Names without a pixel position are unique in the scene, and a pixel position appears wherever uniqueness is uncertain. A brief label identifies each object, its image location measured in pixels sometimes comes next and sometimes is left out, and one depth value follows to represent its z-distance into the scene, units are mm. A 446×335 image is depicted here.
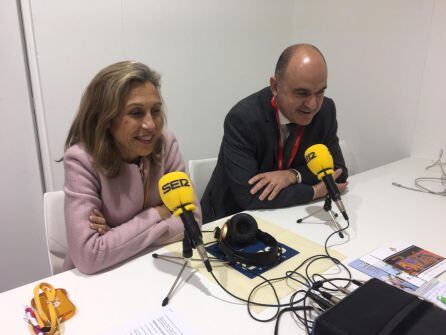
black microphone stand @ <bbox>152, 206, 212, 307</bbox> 966
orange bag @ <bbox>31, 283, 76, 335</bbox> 848
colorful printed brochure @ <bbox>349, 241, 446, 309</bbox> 1023
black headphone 1125
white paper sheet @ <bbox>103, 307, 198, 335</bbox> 848
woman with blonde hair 1138
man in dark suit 1562
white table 884
